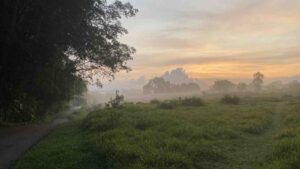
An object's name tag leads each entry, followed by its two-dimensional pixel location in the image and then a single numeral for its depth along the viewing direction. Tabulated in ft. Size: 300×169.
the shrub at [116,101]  88.61
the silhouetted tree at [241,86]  330.31
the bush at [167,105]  84.28
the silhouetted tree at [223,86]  332.89
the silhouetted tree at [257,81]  320.48
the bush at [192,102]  91.36
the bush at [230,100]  97.91
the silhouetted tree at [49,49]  55.73
